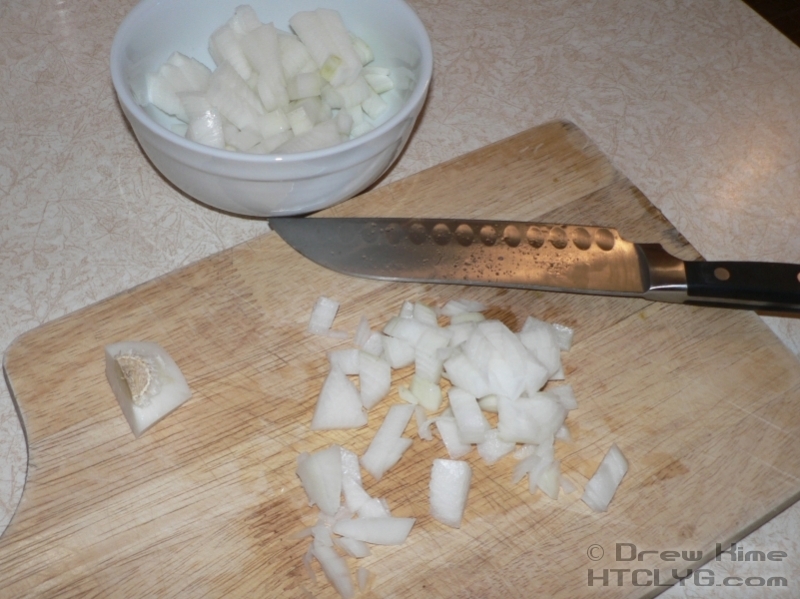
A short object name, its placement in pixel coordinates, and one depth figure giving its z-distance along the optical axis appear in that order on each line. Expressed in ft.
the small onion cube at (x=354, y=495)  1.26
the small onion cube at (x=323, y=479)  1.25
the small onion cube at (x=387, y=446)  1.28
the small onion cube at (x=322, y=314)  1.39
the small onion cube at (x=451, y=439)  1.30
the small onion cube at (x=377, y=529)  1.23
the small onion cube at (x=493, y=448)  1.31
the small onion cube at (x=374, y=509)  1.25
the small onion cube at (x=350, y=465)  1.28
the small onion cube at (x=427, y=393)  1.34
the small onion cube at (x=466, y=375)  1.33
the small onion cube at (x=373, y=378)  1.34
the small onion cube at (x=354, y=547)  1.22
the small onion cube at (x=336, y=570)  1.20
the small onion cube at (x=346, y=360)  1.36
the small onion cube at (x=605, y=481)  1.28
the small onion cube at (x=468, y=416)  1.30
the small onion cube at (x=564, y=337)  1.40
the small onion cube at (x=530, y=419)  1.30
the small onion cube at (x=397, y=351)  1.36
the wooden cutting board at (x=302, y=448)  1.22
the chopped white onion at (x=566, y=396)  1.35
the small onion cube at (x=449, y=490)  1.25
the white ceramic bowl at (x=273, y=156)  1.31
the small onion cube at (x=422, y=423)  1.32
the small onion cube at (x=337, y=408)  1.31
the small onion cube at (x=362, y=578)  1.21
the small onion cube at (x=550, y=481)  1.28
